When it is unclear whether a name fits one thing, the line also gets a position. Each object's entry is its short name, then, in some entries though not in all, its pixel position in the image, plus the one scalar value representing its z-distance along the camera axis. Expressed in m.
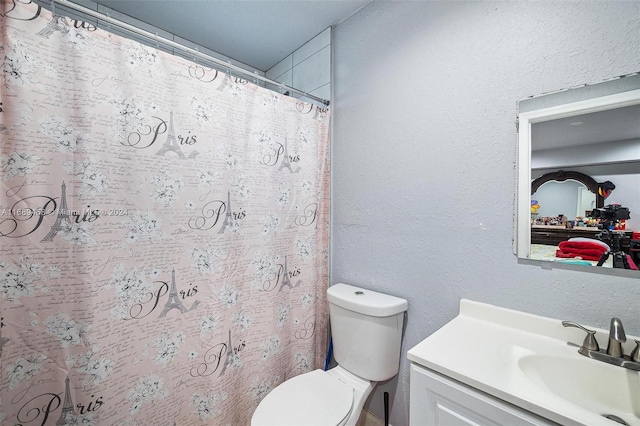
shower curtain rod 0.83
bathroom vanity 0.62
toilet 1.04
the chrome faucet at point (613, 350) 0.72
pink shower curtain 0.81
